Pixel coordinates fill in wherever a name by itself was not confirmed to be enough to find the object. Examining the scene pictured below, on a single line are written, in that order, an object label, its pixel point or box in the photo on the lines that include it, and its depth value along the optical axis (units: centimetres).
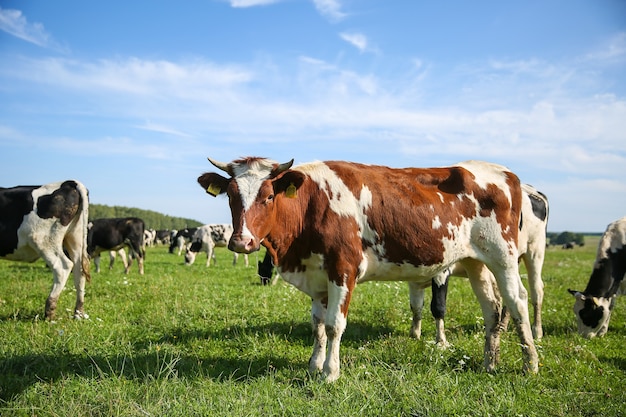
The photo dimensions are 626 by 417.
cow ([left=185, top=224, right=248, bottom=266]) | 2790
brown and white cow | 563
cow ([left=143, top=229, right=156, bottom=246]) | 5052
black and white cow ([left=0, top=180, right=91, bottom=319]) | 941
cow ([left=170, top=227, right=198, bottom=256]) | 3772
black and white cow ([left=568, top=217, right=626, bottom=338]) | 912
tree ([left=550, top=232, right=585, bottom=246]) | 8408
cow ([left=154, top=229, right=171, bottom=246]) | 6088
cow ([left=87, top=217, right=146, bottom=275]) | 2078
